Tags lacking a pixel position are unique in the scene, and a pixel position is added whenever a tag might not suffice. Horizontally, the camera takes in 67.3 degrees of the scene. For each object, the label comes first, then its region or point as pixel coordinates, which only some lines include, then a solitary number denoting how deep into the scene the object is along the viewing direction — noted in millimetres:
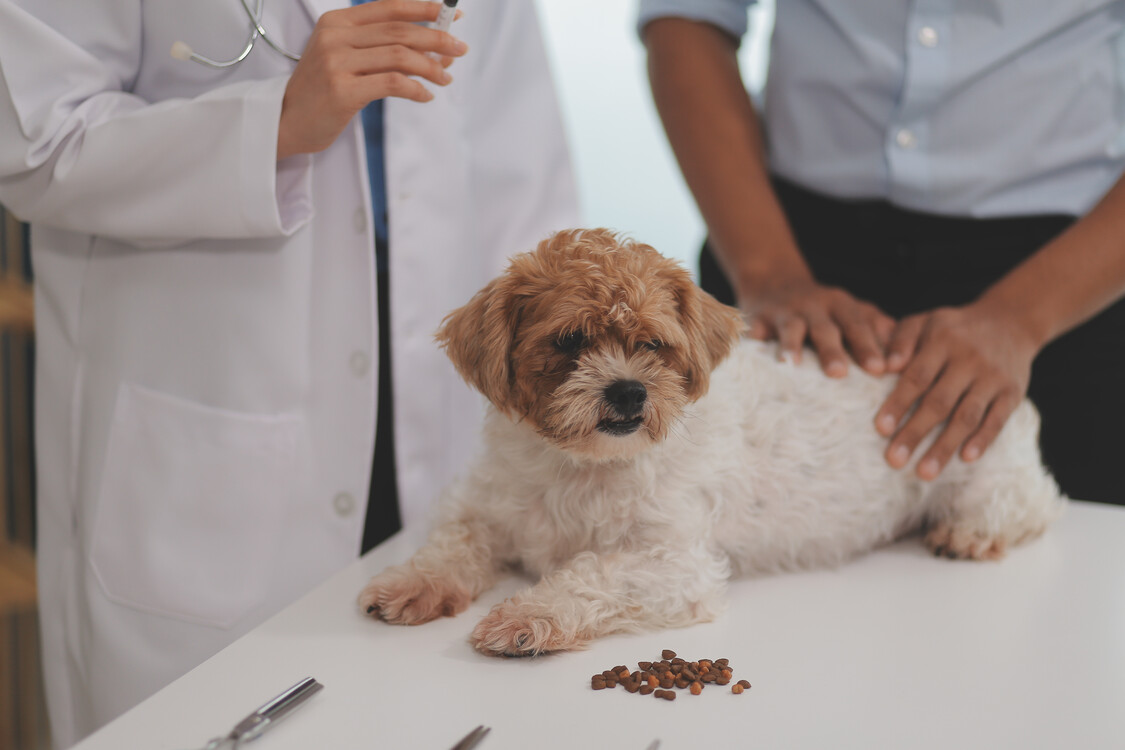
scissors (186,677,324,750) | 898
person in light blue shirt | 1588
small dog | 1200
